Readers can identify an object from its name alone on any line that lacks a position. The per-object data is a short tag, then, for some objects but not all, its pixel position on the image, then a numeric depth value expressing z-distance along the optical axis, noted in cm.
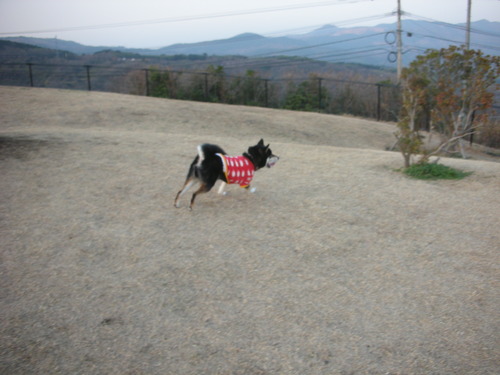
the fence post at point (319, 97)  2493
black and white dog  574
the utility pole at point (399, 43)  2977
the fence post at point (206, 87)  2406
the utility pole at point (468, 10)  2709
